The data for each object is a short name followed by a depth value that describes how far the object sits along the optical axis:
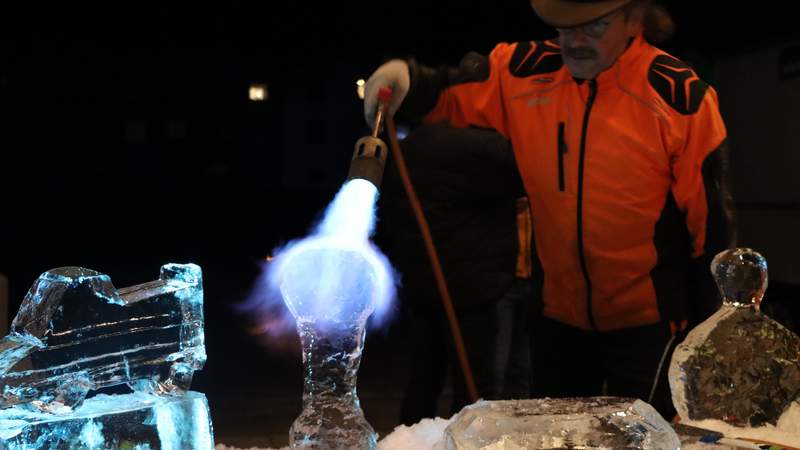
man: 2.30
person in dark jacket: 3.87
